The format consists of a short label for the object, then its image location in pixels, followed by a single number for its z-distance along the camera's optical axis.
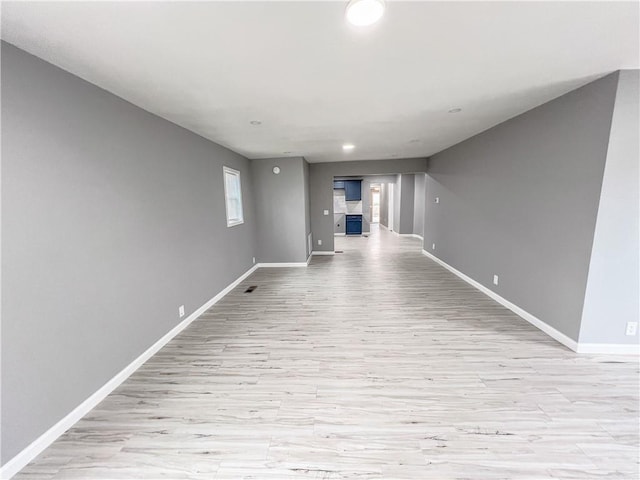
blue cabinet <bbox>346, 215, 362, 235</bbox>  10.32
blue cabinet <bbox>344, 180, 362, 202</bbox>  10.70
